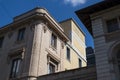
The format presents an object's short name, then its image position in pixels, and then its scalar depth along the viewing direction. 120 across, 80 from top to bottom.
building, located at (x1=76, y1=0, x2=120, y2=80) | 15.23
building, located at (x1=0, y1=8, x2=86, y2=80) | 20.88
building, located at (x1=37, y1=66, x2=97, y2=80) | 16.46
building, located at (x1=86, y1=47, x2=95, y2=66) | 41.94
